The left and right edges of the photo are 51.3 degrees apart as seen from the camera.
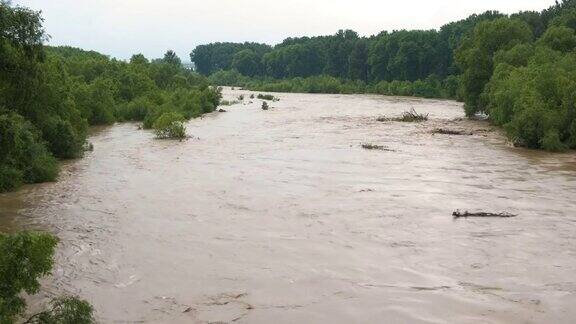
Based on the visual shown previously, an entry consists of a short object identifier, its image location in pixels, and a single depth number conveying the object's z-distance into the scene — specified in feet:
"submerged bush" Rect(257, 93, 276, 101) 279.14
